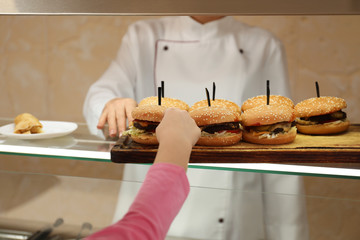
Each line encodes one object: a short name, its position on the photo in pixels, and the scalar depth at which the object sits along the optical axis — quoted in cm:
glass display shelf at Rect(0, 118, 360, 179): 95
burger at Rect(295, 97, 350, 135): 119
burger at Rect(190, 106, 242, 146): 107
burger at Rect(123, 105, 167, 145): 107
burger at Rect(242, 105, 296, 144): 108
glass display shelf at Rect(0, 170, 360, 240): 109
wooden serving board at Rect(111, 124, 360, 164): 101
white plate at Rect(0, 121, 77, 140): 116
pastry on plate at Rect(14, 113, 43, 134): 120
